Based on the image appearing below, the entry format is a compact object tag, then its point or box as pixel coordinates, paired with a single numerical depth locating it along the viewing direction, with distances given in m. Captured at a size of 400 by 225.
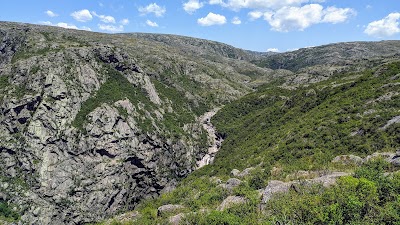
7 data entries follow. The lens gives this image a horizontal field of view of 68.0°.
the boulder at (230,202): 50.78
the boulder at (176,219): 50.94
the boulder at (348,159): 59.21
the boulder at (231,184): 62.21
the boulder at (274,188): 49.09
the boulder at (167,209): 58.99
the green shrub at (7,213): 120.49
